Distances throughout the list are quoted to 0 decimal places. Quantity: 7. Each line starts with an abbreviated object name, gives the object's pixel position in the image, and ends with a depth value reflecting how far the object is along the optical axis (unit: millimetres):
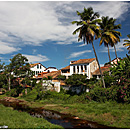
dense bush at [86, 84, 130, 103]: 26969
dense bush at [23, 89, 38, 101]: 40766
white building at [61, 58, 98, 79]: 43719
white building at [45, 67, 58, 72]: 69125
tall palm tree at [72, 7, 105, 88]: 30141
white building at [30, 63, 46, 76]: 63375
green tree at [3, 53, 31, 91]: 45531
